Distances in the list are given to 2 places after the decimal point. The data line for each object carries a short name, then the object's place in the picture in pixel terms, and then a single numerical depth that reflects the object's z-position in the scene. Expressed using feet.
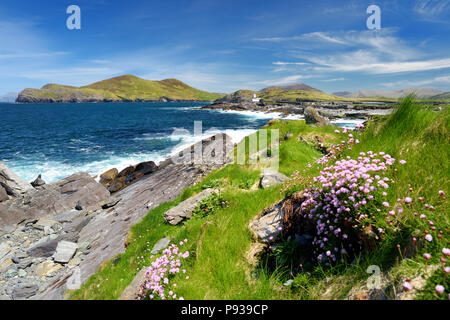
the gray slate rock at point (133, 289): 14.65
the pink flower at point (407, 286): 6.92
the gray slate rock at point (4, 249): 44.50
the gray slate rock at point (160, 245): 21.75
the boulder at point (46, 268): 38.91
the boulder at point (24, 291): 33.50
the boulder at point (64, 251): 40.32
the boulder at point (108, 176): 82.22
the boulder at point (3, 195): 64.54
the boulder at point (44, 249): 43.54
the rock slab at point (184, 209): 28.96
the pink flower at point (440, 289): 6.50
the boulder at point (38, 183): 75.30
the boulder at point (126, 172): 81.97
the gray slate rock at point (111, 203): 55.67
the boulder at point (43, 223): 54.94
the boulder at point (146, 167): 77.77
